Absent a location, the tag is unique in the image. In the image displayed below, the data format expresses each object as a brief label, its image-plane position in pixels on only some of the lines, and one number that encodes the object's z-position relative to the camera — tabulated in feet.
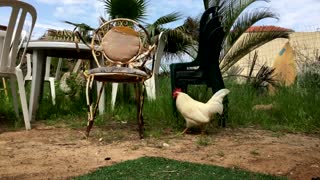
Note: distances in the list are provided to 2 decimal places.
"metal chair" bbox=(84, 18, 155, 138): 13.15
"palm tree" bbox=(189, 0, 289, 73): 25.17
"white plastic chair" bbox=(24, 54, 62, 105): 19.67
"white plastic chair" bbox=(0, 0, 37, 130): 12.48
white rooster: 11.76
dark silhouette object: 13.17
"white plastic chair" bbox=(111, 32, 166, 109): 17.40
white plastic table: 14.12
